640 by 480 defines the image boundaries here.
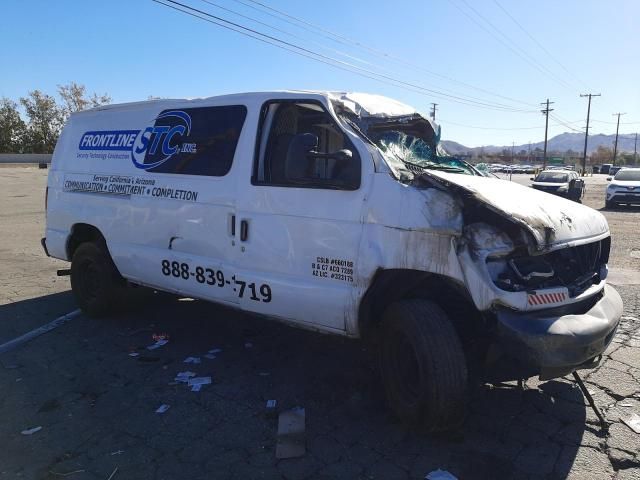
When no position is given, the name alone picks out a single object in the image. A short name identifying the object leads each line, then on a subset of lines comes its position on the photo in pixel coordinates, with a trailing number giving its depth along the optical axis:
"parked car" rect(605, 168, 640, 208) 18.95
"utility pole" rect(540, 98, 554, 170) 71.15
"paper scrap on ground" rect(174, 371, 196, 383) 4.15
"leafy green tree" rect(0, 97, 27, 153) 71.81
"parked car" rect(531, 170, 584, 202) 22.85
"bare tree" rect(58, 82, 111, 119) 79.04
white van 3.02
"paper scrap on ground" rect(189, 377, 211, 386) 4.10
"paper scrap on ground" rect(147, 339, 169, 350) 4.89
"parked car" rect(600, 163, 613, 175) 80.12
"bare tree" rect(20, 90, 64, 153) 74.38
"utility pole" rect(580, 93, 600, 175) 80.84
